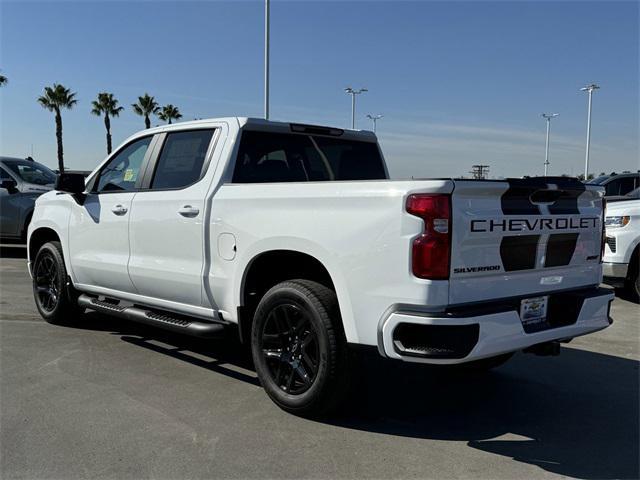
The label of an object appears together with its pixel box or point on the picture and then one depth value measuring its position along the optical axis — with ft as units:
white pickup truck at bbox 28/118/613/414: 10.52
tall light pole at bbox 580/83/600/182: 153.28
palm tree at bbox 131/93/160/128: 179.32
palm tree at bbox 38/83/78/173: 158.30
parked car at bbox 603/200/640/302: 26.25
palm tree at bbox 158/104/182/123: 185.47
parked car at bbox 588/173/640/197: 44.01
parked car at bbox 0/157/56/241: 36.81
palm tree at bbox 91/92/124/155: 172.76
